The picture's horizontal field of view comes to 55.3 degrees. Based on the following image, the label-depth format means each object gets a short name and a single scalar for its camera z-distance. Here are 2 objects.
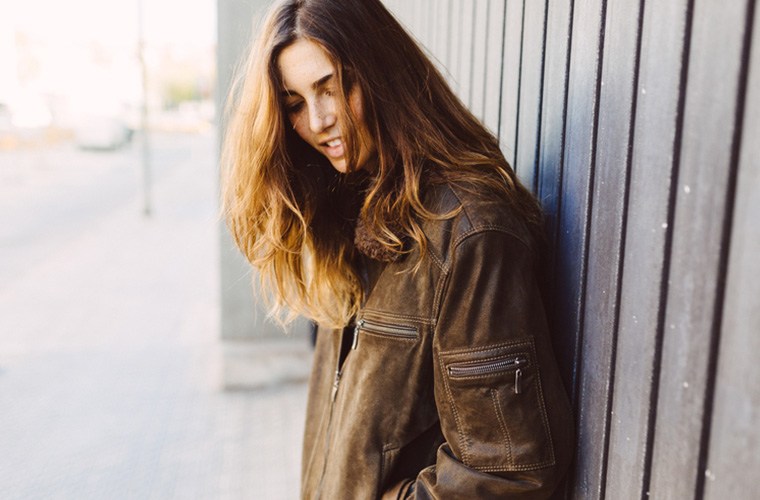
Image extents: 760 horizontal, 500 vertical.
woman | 1.39
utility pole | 13.27
